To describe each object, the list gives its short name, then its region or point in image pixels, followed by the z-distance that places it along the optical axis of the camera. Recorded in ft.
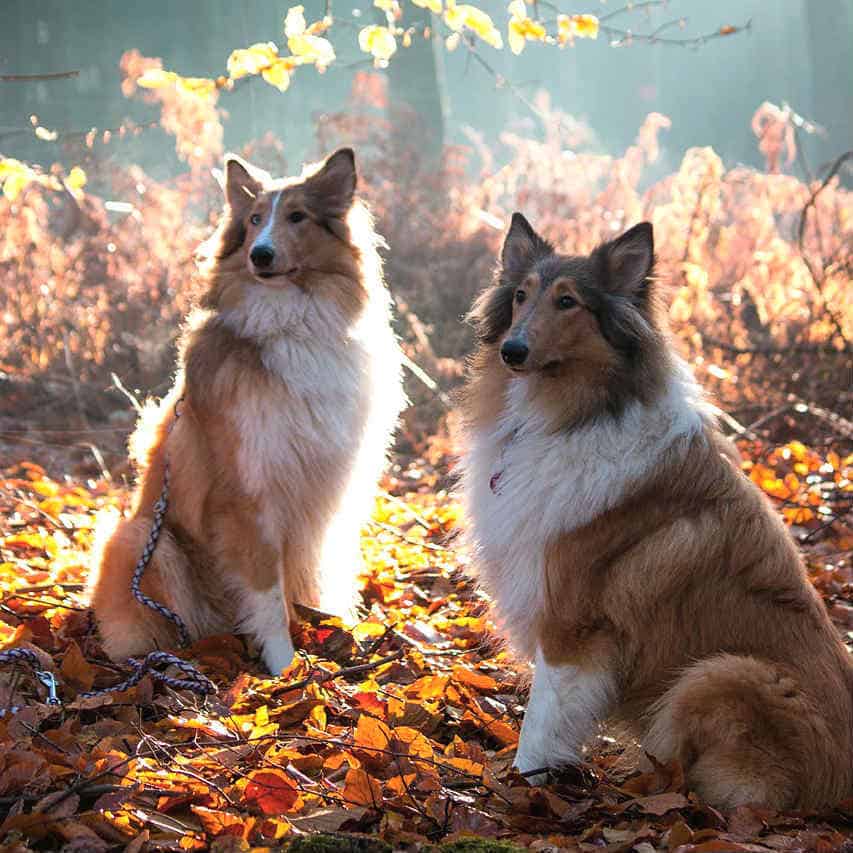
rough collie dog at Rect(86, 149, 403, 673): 16.30
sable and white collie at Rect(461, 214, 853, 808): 11.01
